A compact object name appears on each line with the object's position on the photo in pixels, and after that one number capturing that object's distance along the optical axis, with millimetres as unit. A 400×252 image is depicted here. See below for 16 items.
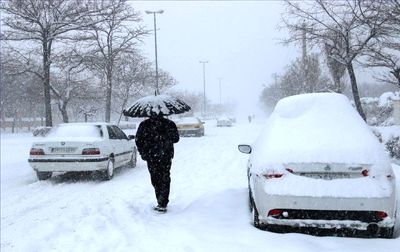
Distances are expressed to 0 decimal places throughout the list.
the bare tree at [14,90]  23156
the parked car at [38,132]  26806
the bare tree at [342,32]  16984
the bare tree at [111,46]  24656
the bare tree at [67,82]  24406
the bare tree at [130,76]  31525
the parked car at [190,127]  32328
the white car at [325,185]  4977
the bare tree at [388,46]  12820
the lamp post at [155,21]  37694
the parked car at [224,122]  56812
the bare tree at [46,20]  20156
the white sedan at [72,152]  11008
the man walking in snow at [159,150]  7031
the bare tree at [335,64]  19188
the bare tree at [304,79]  31812
